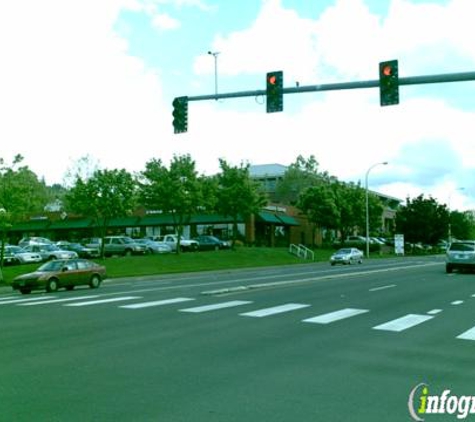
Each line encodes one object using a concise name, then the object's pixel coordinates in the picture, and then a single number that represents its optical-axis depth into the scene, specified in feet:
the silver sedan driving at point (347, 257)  162.20
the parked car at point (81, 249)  164.14
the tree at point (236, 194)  183.73
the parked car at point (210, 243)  191.11
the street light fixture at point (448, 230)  252.46
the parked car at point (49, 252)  151.33
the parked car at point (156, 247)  173.75
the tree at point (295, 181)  304.91
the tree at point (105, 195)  147.43
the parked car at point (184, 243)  186.70
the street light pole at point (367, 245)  212.02
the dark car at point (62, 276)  79.92
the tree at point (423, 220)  246.68
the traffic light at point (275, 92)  57.06
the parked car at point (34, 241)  194.48
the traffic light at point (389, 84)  53.01
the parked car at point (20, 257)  144.87
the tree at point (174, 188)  163.12
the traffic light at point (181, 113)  63.10
